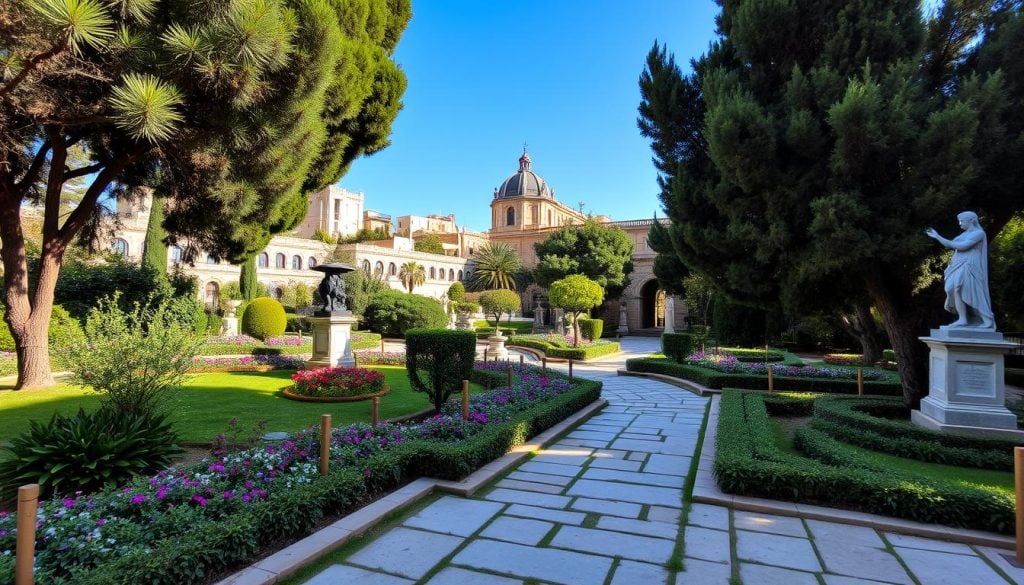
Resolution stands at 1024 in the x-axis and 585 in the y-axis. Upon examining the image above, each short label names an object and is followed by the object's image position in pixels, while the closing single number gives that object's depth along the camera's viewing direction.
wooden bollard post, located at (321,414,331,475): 4.06
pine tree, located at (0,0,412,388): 7.11
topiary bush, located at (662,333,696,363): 14.28
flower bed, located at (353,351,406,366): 15.02
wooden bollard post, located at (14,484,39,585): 2.31
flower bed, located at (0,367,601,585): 2.66
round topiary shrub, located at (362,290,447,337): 25.09
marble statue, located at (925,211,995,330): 6.04
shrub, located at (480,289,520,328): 32.66
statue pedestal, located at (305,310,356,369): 12.12
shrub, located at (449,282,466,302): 43.72
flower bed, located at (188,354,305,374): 12.71
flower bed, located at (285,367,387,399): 8.97
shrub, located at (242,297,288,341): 20.03
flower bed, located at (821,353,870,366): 16.22
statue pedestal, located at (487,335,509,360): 17.09
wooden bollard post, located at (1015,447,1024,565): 3.31
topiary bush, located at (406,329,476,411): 7.30
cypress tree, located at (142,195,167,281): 18.94
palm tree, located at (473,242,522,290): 43.78
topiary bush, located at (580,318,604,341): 24.59
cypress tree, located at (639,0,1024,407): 6.35
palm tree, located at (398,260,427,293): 41.52
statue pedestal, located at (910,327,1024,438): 5.84
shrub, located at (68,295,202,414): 4.94
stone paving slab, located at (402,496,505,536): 3.74
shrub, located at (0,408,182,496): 3.99
